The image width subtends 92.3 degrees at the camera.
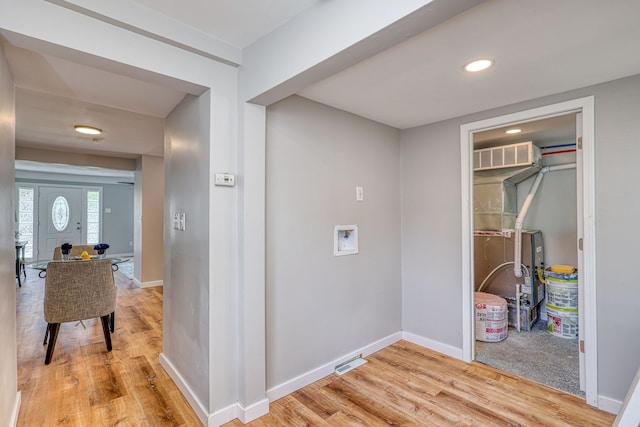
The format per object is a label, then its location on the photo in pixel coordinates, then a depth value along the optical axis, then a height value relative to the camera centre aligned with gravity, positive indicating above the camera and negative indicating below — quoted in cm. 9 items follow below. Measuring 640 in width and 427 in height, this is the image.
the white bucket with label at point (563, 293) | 312 -81
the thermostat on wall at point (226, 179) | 192 +23
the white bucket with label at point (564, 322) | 316 -112
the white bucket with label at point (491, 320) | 315 -109
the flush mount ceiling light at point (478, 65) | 178 +89
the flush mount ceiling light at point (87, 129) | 345 +100
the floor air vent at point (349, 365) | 256 -129
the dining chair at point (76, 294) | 274 -72
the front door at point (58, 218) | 808 -6
